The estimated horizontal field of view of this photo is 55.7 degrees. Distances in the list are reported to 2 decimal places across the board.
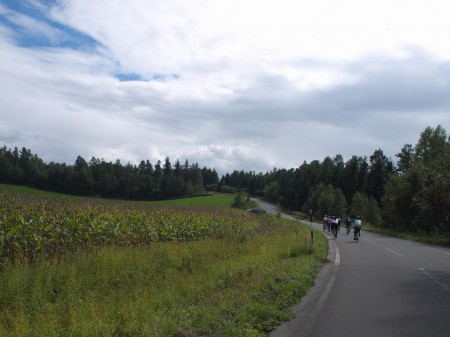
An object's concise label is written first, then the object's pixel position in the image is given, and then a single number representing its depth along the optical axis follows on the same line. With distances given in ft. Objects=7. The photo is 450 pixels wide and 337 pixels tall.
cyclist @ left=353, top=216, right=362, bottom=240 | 91.81
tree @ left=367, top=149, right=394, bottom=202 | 317.63
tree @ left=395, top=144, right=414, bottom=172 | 266.16
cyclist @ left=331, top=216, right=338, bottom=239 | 103.47
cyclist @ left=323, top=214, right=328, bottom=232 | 135.95
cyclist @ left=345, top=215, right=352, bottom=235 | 124.11
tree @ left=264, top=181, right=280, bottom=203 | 474.08
